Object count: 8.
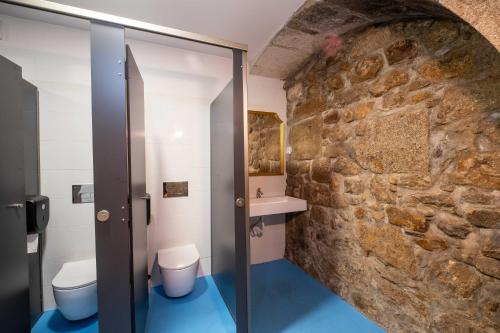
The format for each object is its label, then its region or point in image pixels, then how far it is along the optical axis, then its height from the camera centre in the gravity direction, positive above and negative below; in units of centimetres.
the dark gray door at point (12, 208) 111 -24
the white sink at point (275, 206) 199 -44
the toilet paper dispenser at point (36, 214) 146 -35
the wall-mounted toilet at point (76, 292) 143 -93
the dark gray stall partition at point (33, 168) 154 +1
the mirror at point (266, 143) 246 +28
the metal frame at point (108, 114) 97 +27
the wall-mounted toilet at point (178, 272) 174 -96
